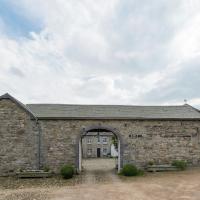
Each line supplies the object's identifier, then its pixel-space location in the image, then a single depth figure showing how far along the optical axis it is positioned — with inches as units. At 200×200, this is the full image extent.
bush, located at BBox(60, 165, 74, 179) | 503.2
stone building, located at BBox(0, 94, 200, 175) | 546.9
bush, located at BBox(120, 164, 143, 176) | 523.2
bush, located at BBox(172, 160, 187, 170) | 573.1
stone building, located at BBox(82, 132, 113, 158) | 1497.7
